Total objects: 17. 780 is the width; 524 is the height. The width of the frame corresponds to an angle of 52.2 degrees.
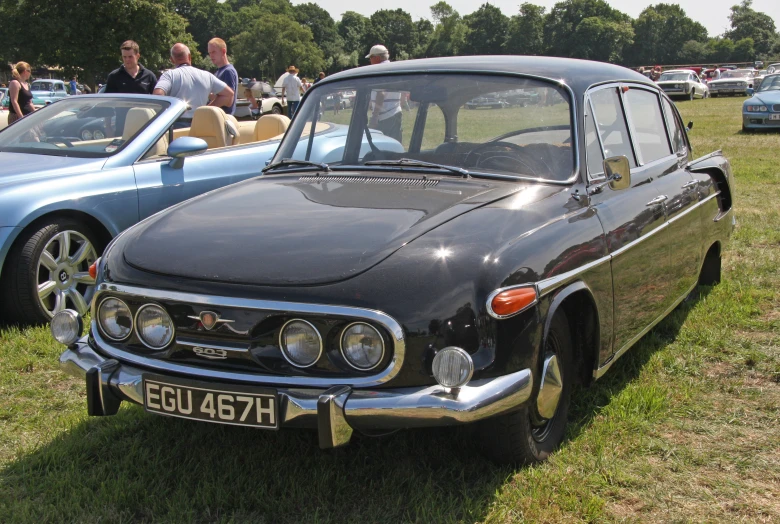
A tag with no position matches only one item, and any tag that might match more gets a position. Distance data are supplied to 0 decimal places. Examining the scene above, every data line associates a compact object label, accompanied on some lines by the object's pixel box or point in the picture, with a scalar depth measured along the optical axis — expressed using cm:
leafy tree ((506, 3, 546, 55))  13862
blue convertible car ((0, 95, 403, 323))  467
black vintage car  258
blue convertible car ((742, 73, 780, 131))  1720
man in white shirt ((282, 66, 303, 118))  2005
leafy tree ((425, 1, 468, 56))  15188
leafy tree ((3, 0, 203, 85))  4338
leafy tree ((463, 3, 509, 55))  14475
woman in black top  1067
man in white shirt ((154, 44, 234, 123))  737
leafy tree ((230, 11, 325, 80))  12169
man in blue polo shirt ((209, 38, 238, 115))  866
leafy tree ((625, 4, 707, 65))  13500
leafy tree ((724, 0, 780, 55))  14312
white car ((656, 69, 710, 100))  3644
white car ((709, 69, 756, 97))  3847
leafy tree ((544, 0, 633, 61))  12975
